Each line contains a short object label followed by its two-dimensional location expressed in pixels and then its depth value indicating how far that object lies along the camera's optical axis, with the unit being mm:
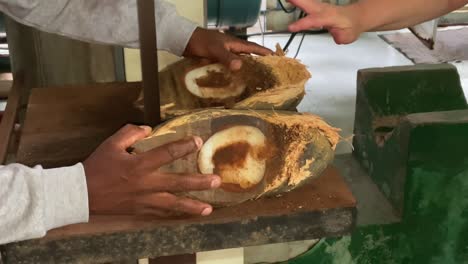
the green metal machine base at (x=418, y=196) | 1234
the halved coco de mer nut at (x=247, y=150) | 747
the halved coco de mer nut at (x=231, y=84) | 909
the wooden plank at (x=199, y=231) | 697
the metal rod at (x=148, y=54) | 805
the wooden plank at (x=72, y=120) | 871
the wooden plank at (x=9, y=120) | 988
